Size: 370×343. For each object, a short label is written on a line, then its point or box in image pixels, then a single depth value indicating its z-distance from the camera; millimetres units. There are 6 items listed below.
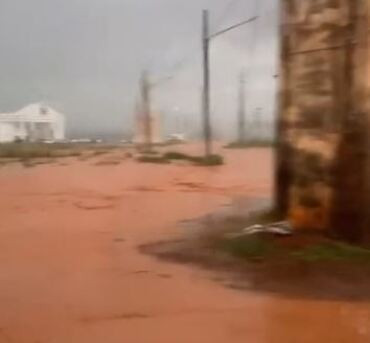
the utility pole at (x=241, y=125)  51875
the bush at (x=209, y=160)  26056
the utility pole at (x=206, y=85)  26406
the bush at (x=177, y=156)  28562
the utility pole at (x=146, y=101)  45250
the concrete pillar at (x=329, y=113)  8188
